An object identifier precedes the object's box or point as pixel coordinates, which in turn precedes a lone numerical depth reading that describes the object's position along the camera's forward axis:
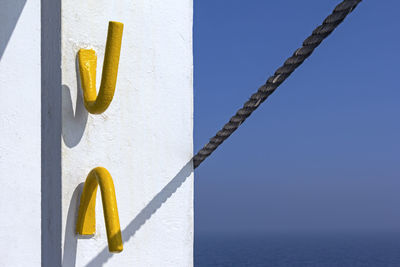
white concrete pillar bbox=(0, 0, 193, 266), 1.66
